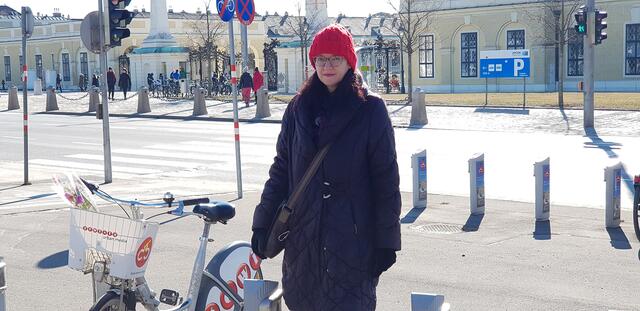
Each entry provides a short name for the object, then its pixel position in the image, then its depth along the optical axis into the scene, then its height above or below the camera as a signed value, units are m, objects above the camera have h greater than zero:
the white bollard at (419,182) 12.19 -1.51
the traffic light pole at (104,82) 14.88 -0.15
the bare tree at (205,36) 52.35 +2.22
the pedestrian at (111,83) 46.61 -0.52
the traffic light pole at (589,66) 24.52 -0.11
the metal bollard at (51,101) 41.06 -1.19
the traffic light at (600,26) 24.50 +0.94
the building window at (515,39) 49.25 +1.29
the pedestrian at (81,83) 63.19 -0.65
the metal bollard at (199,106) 34.59 -1.31
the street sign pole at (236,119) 12.84 -0.68
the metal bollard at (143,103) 37.15 -1.23
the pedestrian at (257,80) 37.38 -0.42
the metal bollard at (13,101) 43.41 -1.21
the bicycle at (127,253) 4.46 -0.87
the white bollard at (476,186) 11.48 -1.48
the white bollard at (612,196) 10.43 -1.49
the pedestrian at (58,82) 65.00 -0.57
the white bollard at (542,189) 10.94 -1.47
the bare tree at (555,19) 40.75 +2.06
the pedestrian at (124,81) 46.07 -0.44
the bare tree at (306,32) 46.16 +1.86
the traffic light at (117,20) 14.91 +0.84
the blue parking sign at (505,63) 35.16 +0.02
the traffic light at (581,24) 24.52 +1.00
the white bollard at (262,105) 31.91 -1.23
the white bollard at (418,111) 28.42 -1.38
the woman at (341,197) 4.08 -0.57
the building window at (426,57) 53.28 +0.50
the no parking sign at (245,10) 13.65 +0.87
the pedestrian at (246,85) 37.88 -0.63
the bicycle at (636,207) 9.49 -1.49
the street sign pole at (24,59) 15.28 +0.25
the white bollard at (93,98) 38.42 -1.04
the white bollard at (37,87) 55.84 -0.75
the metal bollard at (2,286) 4.77 -1.08
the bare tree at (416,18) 45.31 +2.55
